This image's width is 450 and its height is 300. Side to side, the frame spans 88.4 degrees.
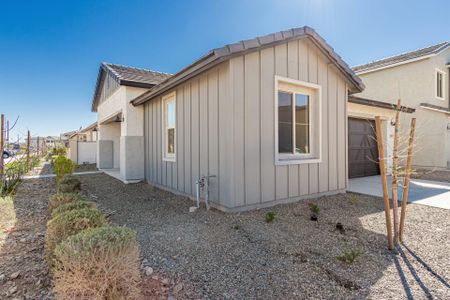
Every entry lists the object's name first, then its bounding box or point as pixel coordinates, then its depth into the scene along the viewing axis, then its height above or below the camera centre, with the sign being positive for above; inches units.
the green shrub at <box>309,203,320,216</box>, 178.6 -46.9
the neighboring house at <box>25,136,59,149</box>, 914.7 +45.4
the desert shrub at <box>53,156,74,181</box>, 318.7 -23.3
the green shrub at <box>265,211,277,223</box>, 163.3 -47.8
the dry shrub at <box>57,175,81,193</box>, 220.8 -35.6
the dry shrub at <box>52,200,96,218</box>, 128.3 -32.1
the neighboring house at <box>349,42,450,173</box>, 470.6 +130.3
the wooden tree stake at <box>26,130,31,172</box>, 439.2 -18.3
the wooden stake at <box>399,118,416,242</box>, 125.2 -12.6
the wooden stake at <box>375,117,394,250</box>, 122.5 -20.2
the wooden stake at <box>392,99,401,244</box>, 117.5 -14.4
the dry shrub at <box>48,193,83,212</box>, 167.2 -35.8
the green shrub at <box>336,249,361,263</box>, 107.7 -50.5
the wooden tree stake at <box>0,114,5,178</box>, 270.7 +17.9
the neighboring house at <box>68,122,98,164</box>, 650.2 -2.2
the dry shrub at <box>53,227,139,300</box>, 70.8 -37.1
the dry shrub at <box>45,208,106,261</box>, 100.9 -33.9
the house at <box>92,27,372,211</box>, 183.0 +25.8
